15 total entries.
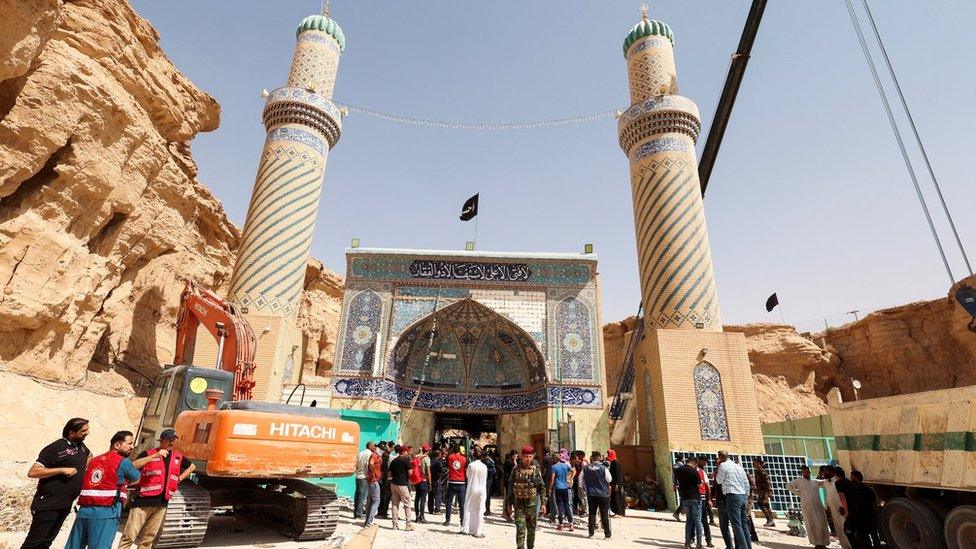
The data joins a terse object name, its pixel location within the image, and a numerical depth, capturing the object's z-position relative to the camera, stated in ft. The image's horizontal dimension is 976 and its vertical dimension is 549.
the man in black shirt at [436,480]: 26.06
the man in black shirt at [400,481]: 19.44
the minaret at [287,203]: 33.65
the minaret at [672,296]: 29.32
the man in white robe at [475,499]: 18.72
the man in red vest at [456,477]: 21.09
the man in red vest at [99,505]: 9.71
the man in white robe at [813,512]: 18.13
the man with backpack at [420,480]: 21.86
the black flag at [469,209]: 49.37
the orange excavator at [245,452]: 13.24
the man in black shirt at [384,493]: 22.75
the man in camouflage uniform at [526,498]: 14.15
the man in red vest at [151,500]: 11.00
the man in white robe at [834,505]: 16.46
